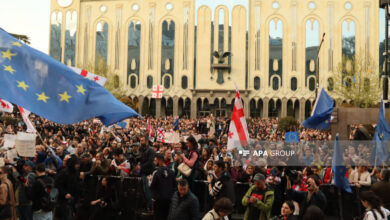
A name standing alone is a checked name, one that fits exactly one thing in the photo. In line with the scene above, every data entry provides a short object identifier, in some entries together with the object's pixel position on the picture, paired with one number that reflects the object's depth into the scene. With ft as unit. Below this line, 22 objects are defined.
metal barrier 32.19
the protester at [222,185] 25.99
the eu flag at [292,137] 52.86
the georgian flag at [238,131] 36.78
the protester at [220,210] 19.15
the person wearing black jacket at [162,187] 27.45
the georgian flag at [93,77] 41.42
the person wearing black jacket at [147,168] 31.48
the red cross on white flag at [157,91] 179.11
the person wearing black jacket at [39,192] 25.72
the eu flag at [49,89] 24.79
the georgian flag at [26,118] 35.17
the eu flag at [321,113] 47.26
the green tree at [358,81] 148.46
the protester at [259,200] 22.79
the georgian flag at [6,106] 41.20
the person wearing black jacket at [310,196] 23.89
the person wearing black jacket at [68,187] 28.30
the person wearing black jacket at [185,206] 23.06
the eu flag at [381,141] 33.99
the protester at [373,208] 19.15
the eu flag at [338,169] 27.73
